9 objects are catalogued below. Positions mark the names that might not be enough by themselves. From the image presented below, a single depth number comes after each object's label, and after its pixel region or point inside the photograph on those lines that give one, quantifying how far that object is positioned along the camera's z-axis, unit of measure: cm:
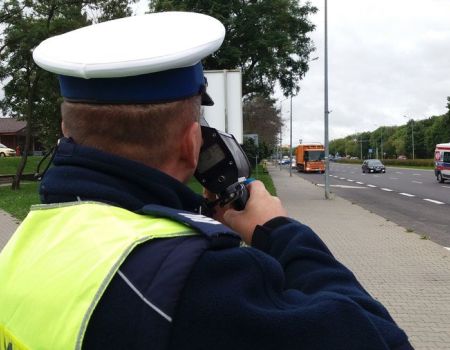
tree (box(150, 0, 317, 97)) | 1723
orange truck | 5666
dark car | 5262
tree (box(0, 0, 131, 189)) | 2200
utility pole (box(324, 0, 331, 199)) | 2167
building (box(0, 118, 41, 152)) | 7700
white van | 3084
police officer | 86
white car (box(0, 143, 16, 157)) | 5784
